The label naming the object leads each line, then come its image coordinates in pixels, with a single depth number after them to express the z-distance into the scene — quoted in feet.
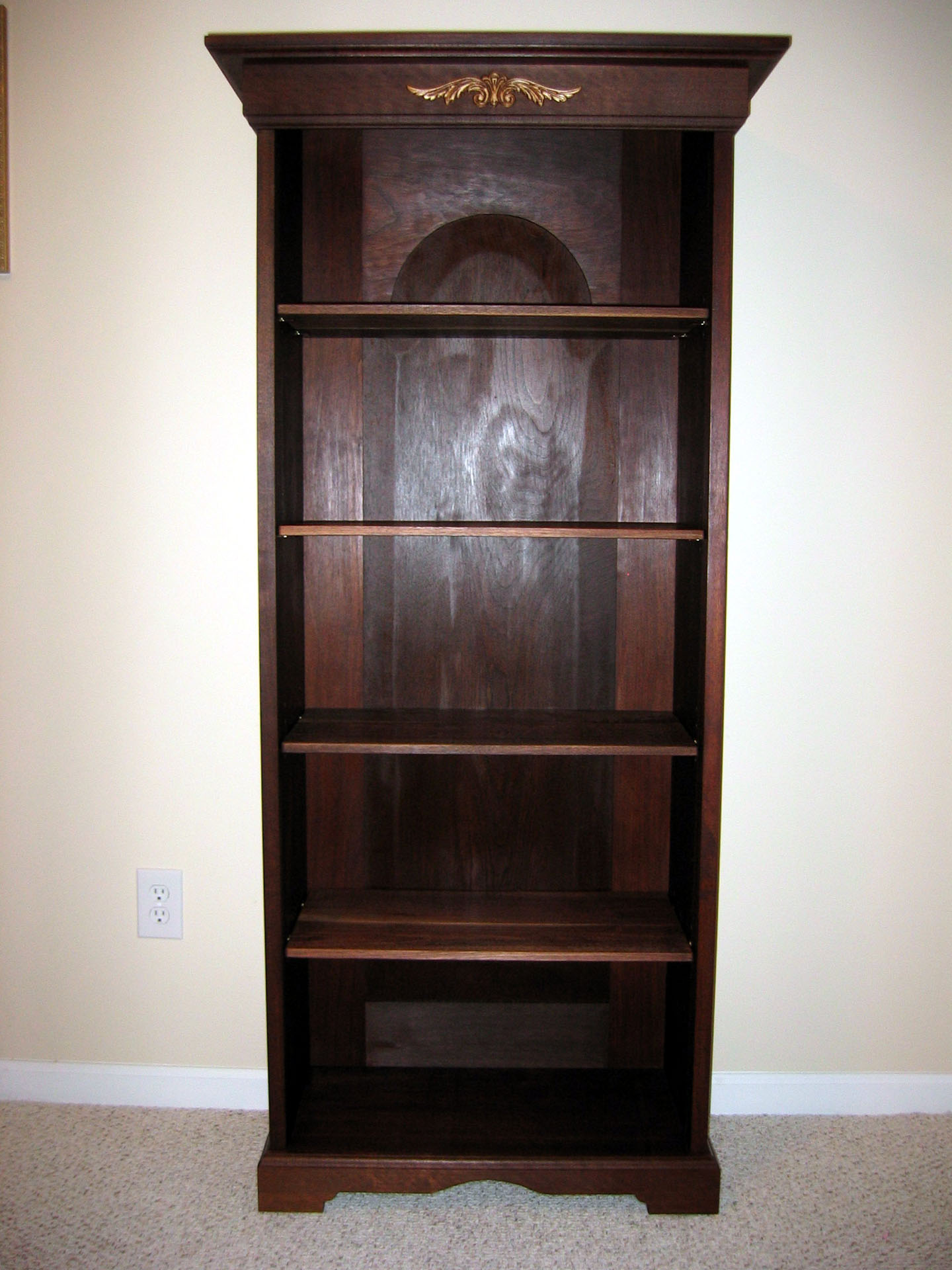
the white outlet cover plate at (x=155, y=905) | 5.33
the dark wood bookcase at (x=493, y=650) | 4.38
